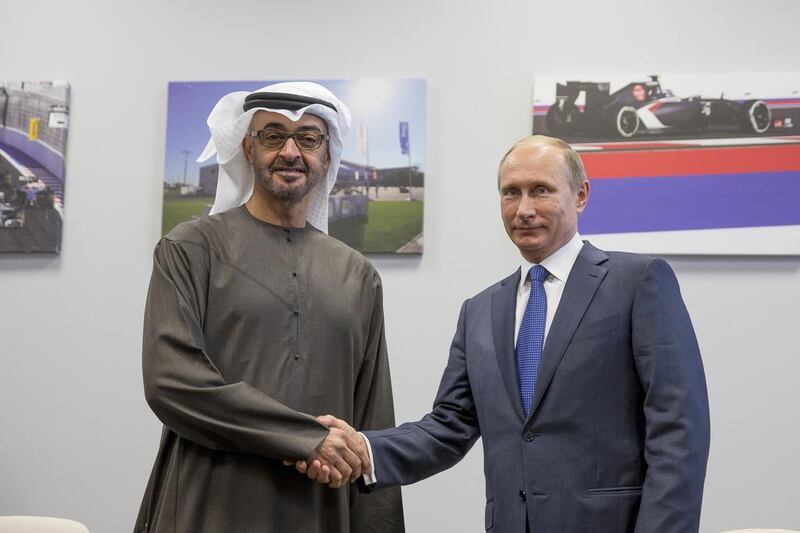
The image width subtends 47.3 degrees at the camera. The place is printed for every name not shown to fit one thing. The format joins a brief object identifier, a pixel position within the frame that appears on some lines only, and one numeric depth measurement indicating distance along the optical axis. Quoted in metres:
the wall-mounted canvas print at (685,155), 3.45
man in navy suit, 1.97
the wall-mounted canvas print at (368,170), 3.60
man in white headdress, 2.21
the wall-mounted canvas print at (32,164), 3.79
